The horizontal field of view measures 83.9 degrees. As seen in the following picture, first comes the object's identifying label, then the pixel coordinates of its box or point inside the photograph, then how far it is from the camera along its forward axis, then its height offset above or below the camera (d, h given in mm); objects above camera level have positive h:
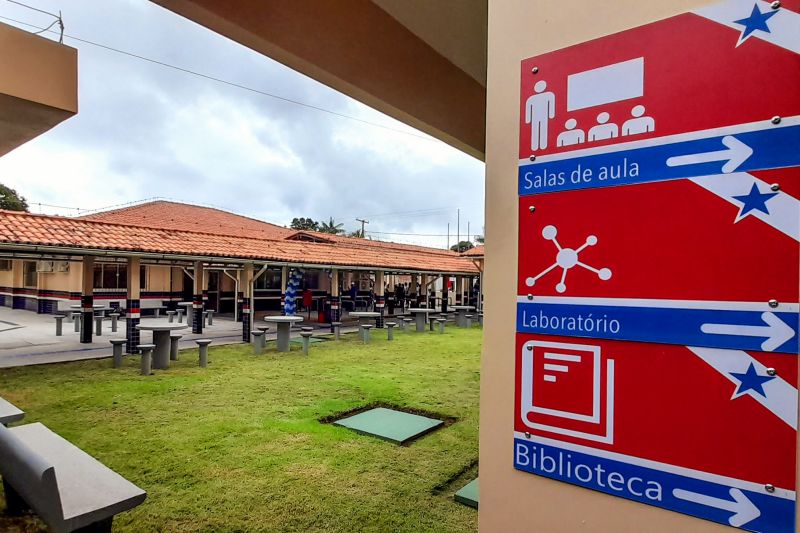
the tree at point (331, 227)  46750 +4697
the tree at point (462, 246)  52881 +3453
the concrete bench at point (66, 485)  2240 -1285
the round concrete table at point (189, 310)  15813 -1517
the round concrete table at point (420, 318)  15875 -1622
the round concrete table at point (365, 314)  13086 -1256
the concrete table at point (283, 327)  11156 -1445
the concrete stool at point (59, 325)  12762 -1698
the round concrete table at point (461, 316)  17719 -1672
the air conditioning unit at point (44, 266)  18453 +8
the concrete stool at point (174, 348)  9742 -1746
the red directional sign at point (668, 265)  950 +32
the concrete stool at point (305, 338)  10594 -1599
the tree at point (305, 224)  49000 +5325
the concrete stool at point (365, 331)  12719 -1693
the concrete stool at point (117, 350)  8891 -1657
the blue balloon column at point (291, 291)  15484 -704
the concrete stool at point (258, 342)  10734 -1742
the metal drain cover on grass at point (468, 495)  3598 -1832
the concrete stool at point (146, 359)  8297 -1703
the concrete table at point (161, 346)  8828 -1542
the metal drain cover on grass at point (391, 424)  5215 -1898
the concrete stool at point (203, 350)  9031 -1643
